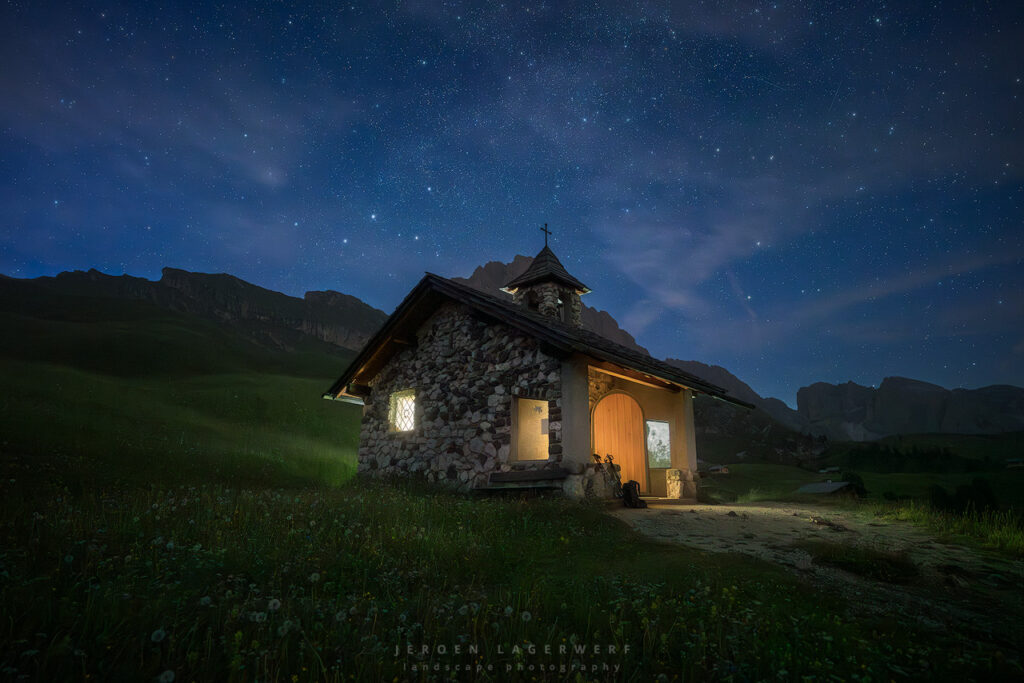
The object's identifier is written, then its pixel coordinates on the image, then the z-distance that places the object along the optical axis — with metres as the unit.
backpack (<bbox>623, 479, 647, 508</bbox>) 11.21
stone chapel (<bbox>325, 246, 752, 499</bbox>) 11.25
